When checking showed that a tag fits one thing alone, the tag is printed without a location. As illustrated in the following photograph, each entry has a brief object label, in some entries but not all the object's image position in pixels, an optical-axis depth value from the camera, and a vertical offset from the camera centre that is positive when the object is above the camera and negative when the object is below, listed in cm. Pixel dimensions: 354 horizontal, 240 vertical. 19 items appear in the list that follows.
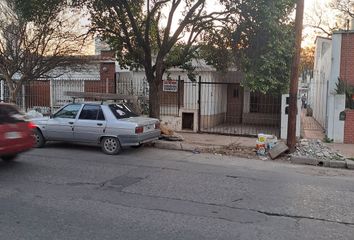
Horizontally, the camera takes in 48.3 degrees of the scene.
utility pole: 1170 +37
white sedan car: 1114 -108
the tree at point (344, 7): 4174 +937
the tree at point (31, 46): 1738 +194
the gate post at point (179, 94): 1747 -14
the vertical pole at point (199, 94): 1608 -12
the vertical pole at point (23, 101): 2131 -67
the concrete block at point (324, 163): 1082 -192
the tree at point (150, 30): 1322 +215
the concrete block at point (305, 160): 1100 -190
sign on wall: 1778 +25
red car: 847 -97
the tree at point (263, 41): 1109 +155
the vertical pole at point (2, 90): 2328 -13
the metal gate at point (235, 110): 1758 -93
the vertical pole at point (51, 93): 2097 -21
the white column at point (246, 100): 2005 -45
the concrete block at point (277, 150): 1151 -170
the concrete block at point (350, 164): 1056 -190
